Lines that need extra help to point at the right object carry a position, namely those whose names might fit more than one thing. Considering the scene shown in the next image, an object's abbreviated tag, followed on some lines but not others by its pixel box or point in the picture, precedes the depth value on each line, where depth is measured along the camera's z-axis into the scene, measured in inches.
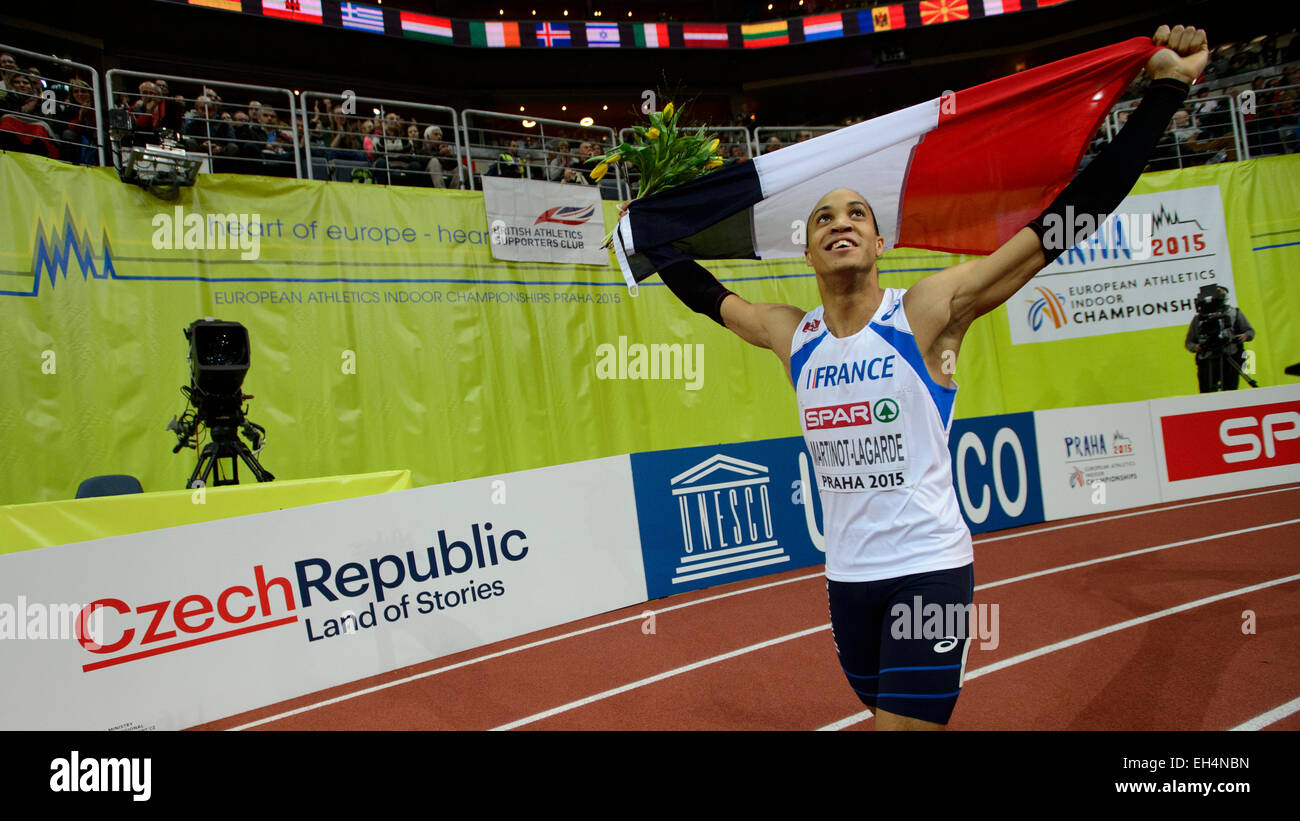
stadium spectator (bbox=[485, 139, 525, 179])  458.6
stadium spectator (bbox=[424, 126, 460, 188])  448.1
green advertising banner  324.2
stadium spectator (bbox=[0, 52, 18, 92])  338.5
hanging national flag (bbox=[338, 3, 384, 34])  742.5
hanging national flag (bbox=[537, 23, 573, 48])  851.4
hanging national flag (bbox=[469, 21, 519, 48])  821.2
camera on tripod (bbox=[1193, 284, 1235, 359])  475.5
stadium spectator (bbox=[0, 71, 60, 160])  335.0
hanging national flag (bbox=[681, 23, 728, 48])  902.4
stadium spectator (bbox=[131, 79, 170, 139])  356.2
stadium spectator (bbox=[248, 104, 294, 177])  393.1
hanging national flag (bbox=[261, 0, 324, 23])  706.2
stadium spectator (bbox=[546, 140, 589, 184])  478.3
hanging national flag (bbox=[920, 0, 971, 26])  895.7
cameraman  476.4
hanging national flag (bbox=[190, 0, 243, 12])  666.8
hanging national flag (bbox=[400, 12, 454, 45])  773.9
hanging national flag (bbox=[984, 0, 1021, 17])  887.7
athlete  93.7
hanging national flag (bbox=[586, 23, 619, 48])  864.9
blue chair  253.4
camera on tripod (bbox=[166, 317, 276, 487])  250.8
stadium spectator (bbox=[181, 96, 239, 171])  374.6
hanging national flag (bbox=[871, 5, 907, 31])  906.7
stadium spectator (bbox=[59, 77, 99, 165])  371.9
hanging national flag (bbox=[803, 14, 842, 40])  920.9
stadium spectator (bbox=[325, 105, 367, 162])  426.9
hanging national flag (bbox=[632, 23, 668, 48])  882.8
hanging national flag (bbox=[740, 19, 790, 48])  924.0
